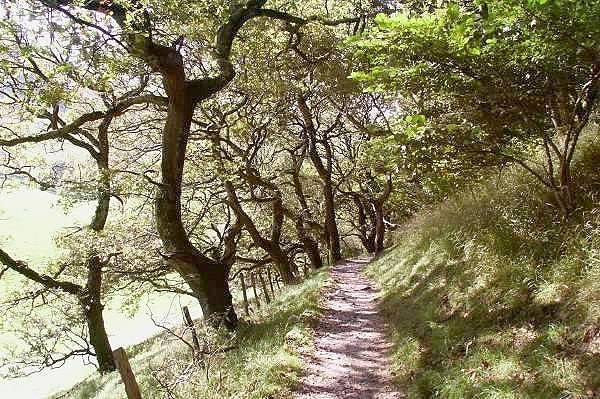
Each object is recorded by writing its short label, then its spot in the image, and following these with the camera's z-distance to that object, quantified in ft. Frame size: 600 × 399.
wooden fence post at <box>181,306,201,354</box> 28.80
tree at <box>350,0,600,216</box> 17.88
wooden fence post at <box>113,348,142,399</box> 22.40
